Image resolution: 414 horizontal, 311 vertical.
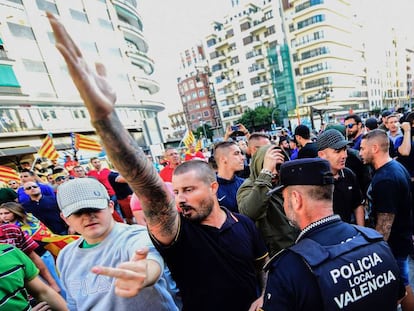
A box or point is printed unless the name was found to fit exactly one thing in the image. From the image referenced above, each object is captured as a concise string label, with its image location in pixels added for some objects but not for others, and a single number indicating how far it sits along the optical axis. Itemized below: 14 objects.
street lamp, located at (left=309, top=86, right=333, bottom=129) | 38.16
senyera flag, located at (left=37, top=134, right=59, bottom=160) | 8.80
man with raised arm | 0.90
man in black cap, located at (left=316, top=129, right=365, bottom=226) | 2.62
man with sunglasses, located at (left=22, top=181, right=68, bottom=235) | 4.09
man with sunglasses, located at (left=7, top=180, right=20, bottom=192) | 6.82
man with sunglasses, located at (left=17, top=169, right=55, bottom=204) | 4.32
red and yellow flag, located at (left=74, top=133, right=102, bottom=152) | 8.84
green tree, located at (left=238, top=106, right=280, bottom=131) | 39.10
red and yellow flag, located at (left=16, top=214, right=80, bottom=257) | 3.01
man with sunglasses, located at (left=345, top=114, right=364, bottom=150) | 4.73
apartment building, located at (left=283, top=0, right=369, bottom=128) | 40.97
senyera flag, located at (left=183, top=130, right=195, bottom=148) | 11.81
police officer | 1.17
